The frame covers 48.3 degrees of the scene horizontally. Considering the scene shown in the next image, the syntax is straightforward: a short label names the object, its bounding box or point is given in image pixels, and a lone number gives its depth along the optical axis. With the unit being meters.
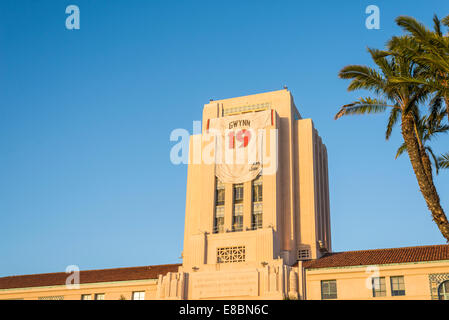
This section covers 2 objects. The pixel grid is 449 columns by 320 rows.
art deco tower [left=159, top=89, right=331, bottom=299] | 44.97
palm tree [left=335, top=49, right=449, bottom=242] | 22.22
